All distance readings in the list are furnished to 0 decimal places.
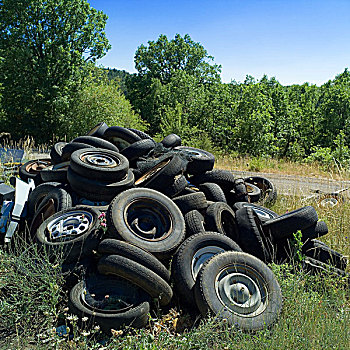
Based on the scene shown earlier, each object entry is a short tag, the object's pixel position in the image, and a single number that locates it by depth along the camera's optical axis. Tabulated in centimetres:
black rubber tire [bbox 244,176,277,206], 827
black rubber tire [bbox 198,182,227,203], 667
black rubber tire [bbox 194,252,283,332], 365
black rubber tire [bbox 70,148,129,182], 570
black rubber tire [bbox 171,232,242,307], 425
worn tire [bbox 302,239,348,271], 517
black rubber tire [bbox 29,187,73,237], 546
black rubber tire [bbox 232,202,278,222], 654
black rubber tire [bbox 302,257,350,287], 481
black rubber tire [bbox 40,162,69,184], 643
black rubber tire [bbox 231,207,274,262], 504
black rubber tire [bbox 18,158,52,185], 771
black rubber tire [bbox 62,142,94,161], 703
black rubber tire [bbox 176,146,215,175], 739
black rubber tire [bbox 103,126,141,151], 759
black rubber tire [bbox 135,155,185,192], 590
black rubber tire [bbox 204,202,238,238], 536
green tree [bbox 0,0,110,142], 2334
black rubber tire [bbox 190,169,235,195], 734
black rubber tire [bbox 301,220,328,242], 529
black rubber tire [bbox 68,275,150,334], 363
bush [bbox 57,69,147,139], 2606
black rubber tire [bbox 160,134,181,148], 829
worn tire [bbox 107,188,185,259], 452
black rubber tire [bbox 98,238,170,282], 405
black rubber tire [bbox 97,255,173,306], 391
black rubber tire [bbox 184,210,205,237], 514
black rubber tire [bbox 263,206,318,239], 517
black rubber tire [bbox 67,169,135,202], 568
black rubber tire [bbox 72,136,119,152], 715
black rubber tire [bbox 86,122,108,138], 824
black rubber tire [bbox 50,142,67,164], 782
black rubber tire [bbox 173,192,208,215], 569
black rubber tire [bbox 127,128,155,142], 790
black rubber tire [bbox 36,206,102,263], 430
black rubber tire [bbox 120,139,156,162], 698
